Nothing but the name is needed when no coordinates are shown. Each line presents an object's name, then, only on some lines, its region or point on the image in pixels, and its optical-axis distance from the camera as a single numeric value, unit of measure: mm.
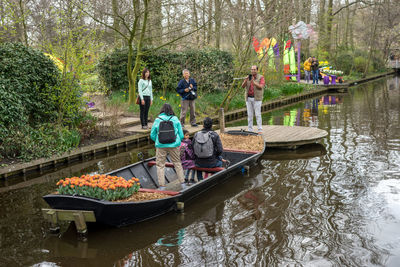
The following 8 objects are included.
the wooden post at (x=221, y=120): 10516
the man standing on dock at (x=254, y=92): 10367
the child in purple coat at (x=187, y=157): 7258
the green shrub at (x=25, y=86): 8883
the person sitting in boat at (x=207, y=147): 6914
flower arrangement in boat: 5551
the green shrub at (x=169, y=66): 16516
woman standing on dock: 11561
